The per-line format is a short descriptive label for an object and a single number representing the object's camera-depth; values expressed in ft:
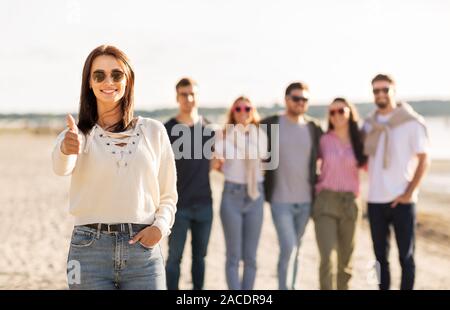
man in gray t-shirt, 17.28
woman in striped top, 16.84
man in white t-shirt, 16.81
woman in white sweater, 8.30
